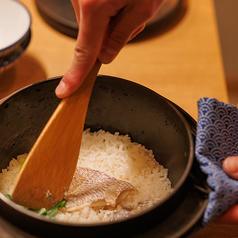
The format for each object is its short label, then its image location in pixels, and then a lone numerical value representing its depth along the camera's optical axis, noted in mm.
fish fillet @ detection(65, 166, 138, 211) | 569
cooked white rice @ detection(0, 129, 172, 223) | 569
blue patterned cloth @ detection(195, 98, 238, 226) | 502
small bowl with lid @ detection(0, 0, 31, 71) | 693
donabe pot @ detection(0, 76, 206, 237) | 477
